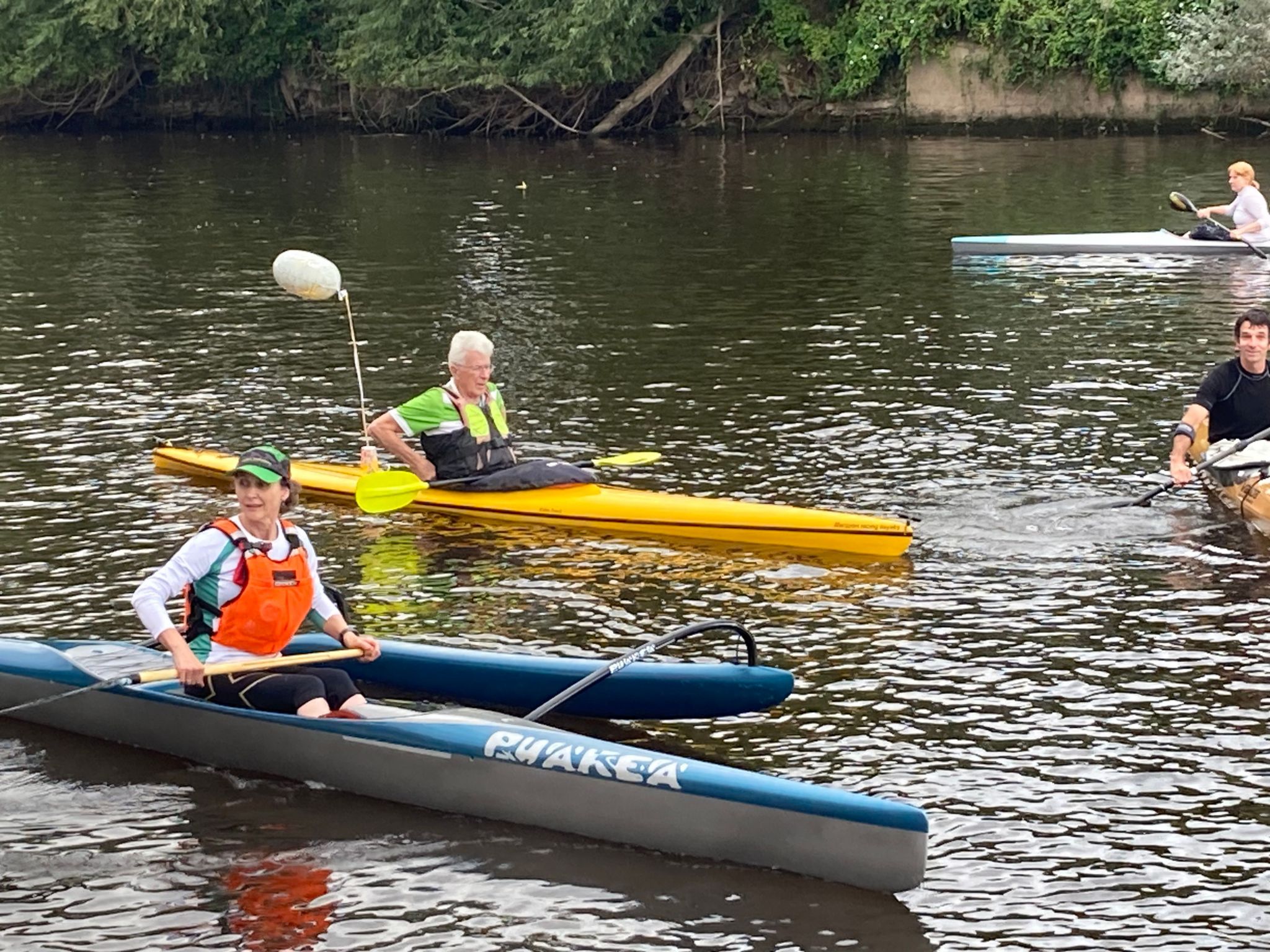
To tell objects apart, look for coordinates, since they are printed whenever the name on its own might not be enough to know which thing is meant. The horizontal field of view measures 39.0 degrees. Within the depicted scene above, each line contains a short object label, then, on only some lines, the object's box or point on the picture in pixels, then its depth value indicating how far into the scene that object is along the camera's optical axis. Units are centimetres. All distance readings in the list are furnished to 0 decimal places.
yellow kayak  1110
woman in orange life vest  779
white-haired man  1180
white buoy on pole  1362
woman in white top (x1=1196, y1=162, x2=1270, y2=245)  2086
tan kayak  1133
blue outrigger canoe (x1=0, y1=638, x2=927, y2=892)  695
